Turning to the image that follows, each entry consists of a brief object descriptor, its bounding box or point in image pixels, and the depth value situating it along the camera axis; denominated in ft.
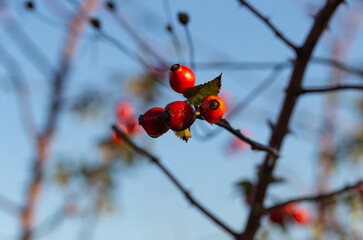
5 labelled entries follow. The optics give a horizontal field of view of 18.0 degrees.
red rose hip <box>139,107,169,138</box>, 1.41
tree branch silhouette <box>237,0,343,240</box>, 1.66
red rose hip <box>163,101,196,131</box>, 1.38
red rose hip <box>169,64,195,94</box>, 1.43
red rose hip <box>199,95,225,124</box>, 1.38
